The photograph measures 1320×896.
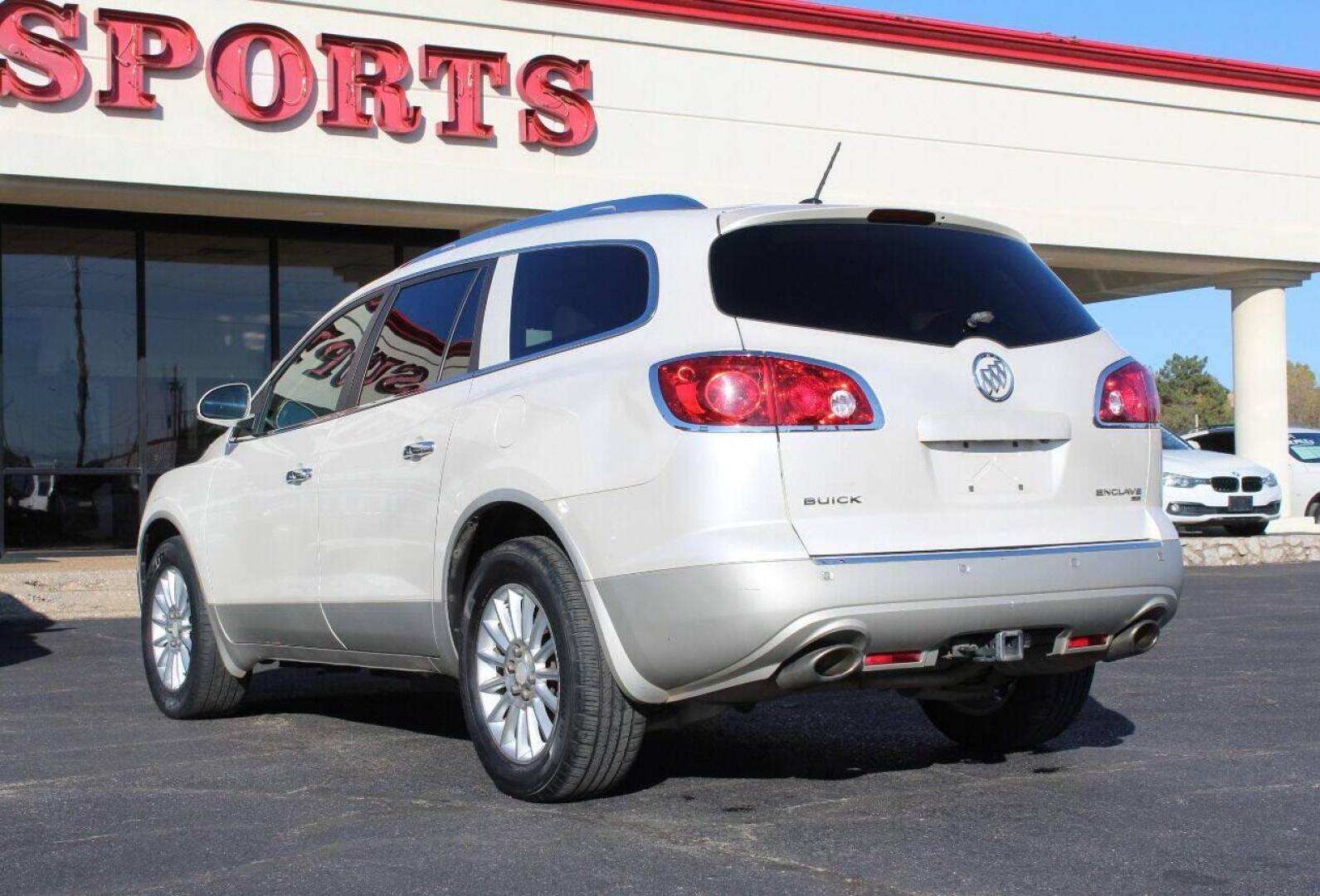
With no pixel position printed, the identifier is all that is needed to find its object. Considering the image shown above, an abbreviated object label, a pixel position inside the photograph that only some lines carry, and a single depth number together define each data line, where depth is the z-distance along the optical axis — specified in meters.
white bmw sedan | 19.33
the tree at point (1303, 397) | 146.62
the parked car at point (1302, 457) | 23.08
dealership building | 15.77
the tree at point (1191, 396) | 122.69
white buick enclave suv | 4.65
